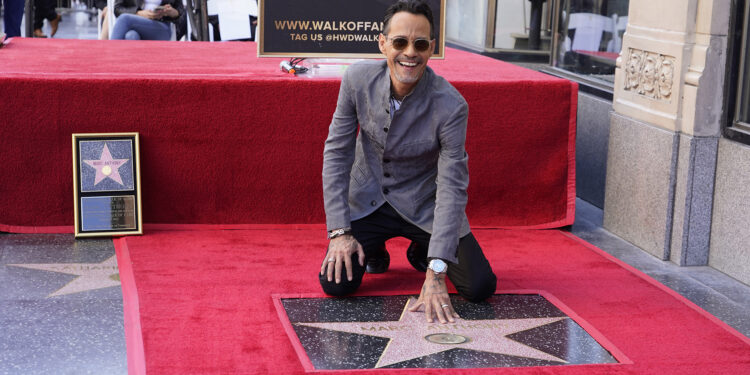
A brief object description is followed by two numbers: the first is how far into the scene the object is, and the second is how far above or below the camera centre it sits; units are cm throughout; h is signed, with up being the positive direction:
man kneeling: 343 -64
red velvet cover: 453 -68
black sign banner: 502 -14
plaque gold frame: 453 -93
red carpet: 311 -116
